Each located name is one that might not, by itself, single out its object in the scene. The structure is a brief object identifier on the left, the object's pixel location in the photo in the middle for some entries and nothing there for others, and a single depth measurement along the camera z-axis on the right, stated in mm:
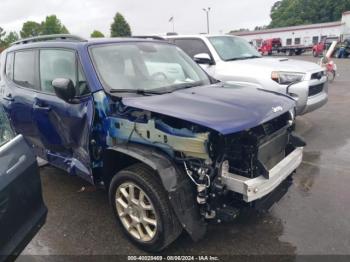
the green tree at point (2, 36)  64338
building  42781
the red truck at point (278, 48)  39375
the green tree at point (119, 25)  67625
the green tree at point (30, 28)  73500
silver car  6074
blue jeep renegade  2734
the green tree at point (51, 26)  71688
